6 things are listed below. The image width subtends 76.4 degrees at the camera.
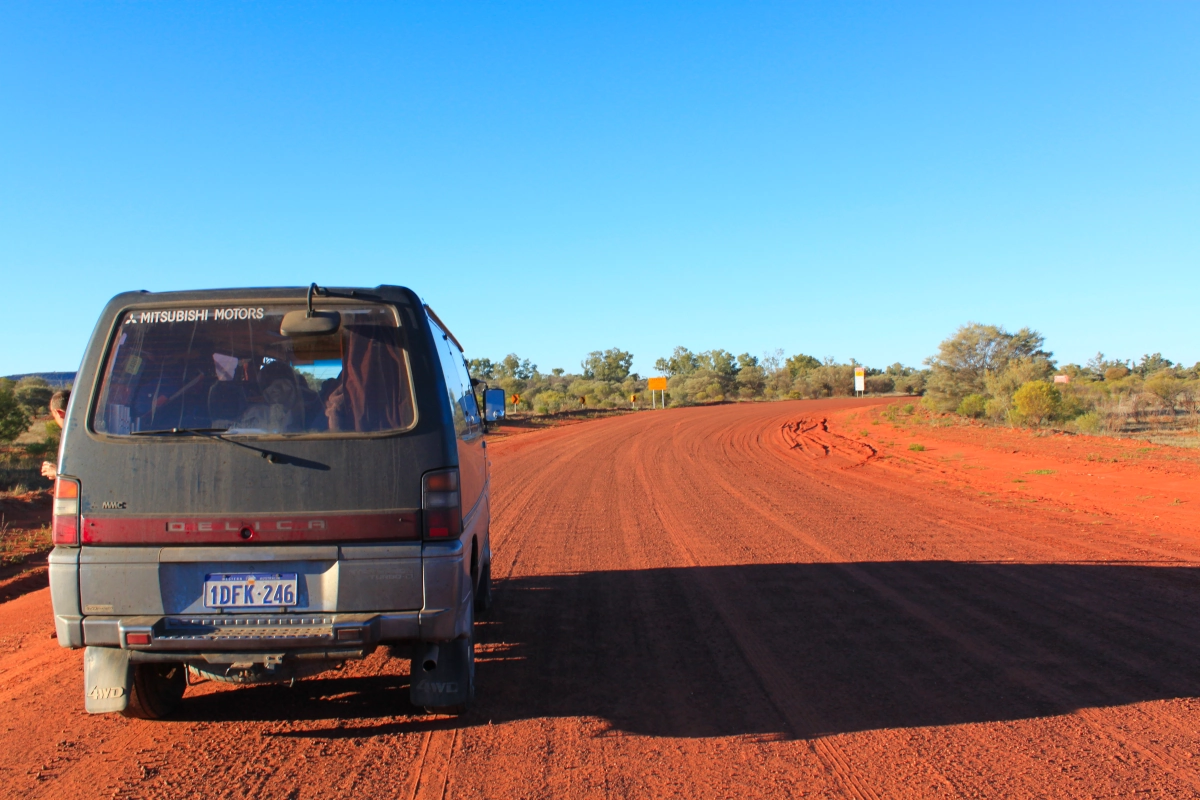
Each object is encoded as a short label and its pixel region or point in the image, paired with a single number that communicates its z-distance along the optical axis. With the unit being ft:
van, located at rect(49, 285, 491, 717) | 11.50
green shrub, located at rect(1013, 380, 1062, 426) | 83.19
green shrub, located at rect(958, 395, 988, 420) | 99.30
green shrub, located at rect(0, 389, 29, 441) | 57.67
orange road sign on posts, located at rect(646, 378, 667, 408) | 192.95
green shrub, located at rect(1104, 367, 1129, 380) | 185.10
